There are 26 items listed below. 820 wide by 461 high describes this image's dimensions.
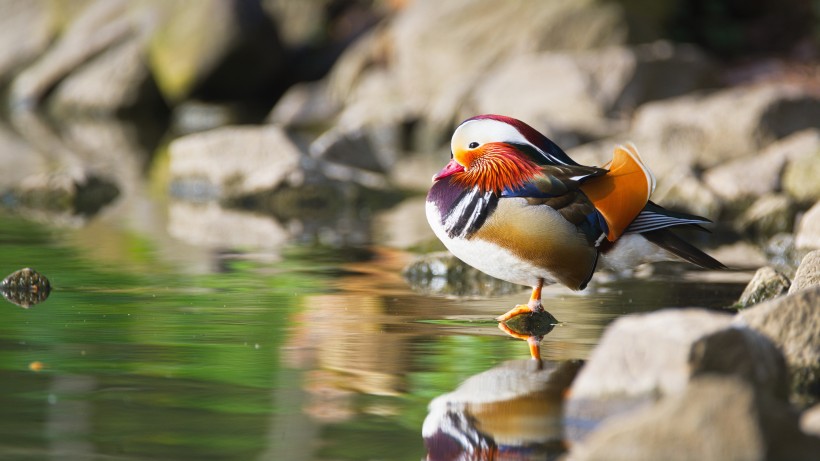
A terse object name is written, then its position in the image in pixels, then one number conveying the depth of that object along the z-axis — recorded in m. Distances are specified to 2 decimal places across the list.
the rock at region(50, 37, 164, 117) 44.47
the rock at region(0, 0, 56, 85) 49.12
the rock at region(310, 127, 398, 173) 25.52
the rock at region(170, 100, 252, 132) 40.66
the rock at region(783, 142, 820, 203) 19.20
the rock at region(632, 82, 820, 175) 23.22
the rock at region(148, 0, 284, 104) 43.81
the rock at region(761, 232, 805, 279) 14.82
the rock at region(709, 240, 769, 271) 14.82
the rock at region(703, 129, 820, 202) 19.91
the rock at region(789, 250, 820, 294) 10.19
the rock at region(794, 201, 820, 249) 15.59
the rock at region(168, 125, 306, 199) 21.73
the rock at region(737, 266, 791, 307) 11.45
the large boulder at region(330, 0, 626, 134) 35.00
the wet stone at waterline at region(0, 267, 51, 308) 11.80
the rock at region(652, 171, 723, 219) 19.50
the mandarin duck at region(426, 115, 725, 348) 9.53
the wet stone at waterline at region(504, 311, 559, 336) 10.27
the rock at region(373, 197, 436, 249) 17.22
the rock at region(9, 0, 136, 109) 45.72
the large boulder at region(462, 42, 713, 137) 29.92
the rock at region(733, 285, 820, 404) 8.05
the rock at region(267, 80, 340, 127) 41.34
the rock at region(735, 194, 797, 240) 18.25
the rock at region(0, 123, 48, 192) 24.94
